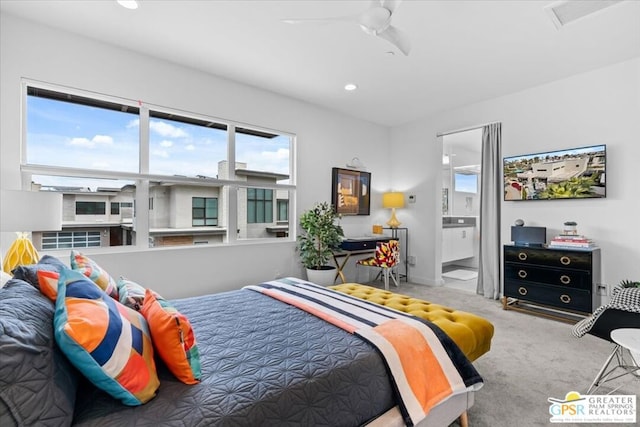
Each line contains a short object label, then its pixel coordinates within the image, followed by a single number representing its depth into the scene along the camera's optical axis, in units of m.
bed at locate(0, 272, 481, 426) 0.80
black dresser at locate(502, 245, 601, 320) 3.18
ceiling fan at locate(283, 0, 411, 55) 1.99
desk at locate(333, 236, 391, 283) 4.50
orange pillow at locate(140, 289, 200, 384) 1.12
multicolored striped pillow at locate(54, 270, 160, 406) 0.90
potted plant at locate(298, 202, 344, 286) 4.22
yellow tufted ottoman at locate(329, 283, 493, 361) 1.81
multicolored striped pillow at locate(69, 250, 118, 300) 1.46
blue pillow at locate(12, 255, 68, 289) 1.19
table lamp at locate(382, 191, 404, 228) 5.23
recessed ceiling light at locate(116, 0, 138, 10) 2.37
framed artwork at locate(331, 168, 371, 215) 4.83
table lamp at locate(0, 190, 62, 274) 1.87
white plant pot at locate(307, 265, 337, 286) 4.20
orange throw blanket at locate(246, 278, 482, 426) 1.40
